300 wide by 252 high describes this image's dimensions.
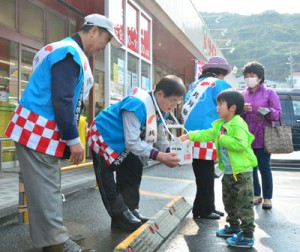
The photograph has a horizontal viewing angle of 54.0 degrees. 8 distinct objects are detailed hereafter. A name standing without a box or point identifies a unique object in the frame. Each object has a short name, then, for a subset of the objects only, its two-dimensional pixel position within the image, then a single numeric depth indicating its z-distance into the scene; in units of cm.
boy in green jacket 253
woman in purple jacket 364
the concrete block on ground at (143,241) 213
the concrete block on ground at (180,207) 310
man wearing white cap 201
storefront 594
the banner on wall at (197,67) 890
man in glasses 252
